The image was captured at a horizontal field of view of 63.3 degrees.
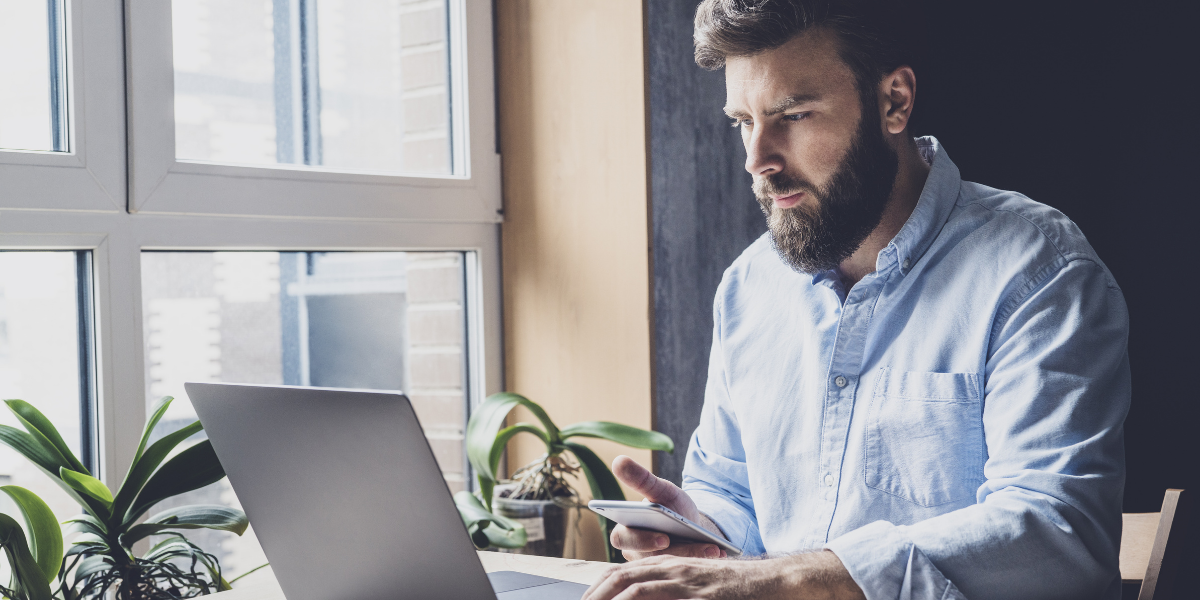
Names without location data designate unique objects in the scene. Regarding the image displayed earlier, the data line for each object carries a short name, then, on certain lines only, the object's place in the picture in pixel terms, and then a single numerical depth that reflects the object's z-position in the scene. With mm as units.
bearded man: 991
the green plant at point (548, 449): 1993
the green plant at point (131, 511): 1419
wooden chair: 1211
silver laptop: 850
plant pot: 2033
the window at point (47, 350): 1617
